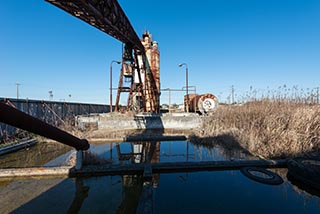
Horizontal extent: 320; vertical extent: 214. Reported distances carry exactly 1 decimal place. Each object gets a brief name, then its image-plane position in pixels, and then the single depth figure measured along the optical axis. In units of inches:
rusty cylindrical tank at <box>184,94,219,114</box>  509.0
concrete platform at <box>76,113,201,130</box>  373.4
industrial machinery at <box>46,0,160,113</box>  258.8
